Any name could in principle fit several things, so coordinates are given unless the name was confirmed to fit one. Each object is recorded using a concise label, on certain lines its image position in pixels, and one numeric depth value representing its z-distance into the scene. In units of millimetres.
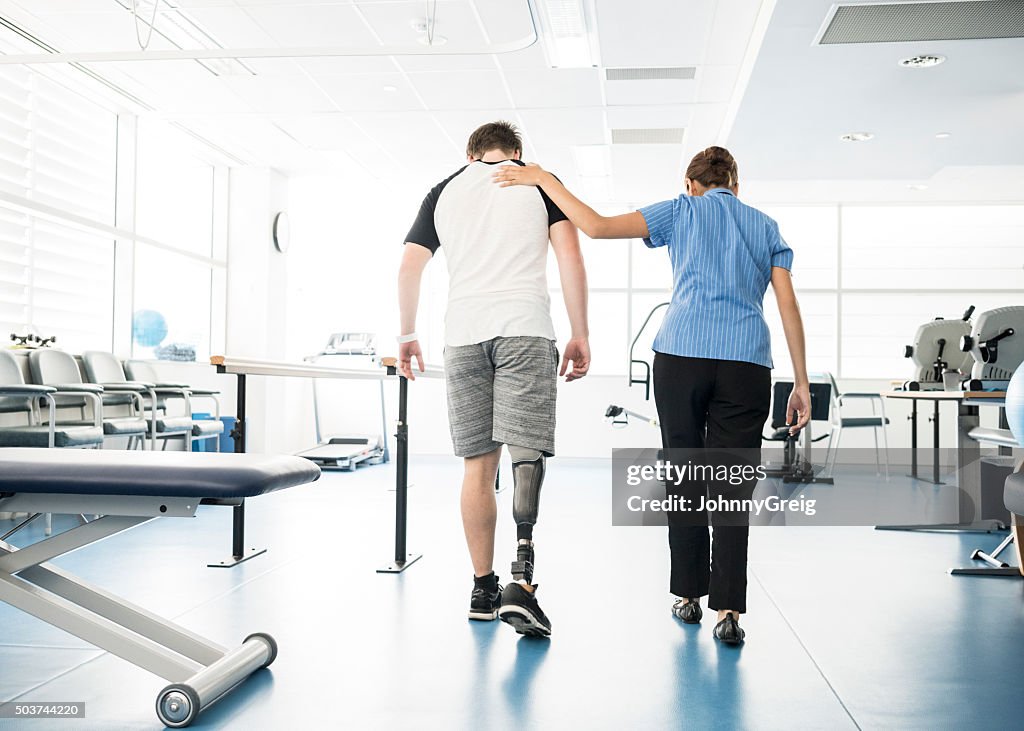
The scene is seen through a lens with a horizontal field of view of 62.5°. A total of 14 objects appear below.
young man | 2152
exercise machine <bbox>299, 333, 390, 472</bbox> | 6938
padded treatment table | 1474
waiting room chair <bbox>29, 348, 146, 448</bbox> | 4527
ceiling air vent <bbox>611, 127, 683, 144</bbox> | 6316
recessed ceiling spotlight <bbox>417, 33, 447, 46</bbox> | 4773
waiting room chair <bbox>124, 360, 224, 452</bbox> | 5238
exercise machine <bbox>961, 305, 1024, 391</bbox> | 4047
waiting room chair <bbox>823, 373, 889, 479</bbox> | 6619
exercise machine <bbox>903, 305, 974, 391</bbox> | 5336
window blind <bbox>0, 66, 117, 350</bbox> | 5164
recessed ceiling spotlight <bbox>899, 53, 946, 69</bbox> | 4371
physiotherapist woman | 2127
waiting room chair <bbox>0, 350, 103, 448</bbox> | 3662
